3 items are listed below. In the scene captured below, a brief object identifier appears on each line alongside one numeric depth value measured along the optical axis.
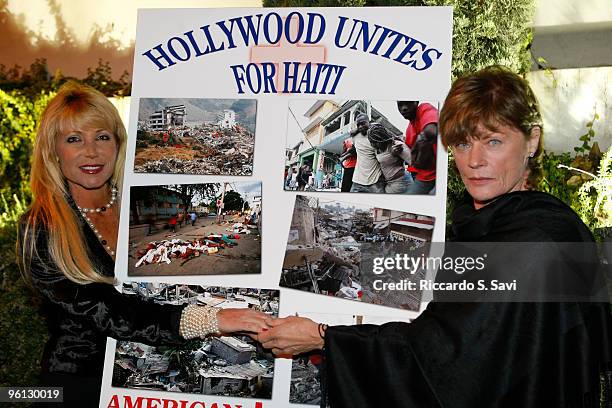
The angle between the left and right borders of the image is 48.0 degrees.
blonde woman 2.49
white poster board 2.44
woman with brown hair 2.07
